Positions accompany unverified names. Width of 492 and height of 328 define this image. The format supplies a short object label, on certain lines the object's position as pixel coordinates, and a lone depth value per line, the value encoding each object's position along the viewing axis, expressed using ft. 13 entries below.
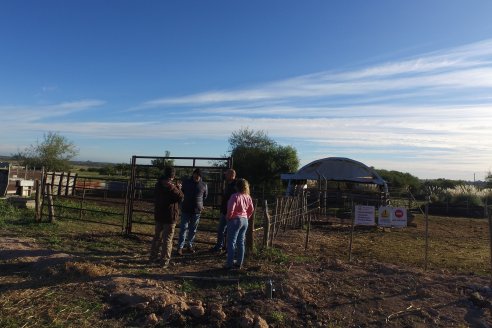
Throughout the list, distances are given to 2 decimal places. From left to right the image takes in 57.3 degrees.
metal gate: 34.45
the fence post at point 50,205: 45.29
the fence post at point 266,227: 33.65
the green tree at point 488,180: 160.36
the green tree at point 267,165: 135.85
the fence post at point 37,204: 45.62
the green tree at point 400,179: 192.62
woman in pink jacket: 26.27
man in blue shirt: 31.14
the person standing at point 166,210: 28.02
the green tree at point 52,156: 171.32
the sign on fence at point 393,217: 39.68
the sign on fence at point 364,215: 38.06
